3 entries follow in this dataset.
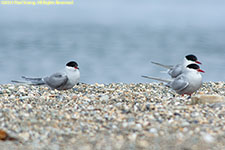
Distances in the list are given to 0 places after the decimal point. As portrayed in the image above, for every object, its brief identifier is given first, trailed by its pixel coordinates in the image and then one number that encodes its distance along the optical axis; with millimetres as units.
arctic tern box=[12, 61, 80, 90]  15227
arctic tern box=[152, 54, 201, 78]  17141
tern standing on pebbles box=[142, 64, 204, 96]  14102
